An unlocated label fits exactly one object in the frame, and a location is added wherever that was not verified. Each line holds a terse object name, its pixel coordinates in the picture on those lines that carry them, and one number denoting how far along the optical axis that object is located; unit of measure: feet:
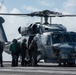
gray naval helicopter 76.23
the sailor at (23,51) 83.82
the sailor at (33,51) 80.59
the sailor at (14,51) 82.69
